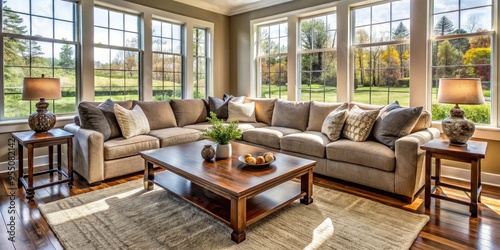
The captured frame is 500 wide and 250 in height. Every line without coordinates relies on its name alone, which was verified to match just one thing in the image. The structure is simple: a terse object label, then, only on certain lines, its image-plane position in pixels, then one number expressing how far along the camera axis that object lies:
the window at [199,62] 5.66
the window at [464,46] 3.37
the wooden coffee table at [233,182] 2.09
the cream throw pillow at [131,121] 3.64
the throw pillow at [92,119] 3.46
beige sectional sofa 2.88
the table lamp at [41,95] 3.04
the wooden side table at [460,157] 2.50
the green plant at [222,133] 2.77
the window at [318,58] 4.68
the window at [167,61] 5.07
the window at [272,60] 5.35
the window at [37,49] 3.67
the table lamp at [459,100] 2.68
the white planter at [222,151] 2.77
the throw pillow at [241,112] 4.89
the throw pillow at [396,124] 3.10
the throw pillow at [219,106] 4.98
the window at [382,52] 3.97
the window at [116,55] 4.39
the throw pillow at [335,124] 3.59
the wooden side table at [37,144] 2.89
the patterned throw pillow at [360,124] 3.36
